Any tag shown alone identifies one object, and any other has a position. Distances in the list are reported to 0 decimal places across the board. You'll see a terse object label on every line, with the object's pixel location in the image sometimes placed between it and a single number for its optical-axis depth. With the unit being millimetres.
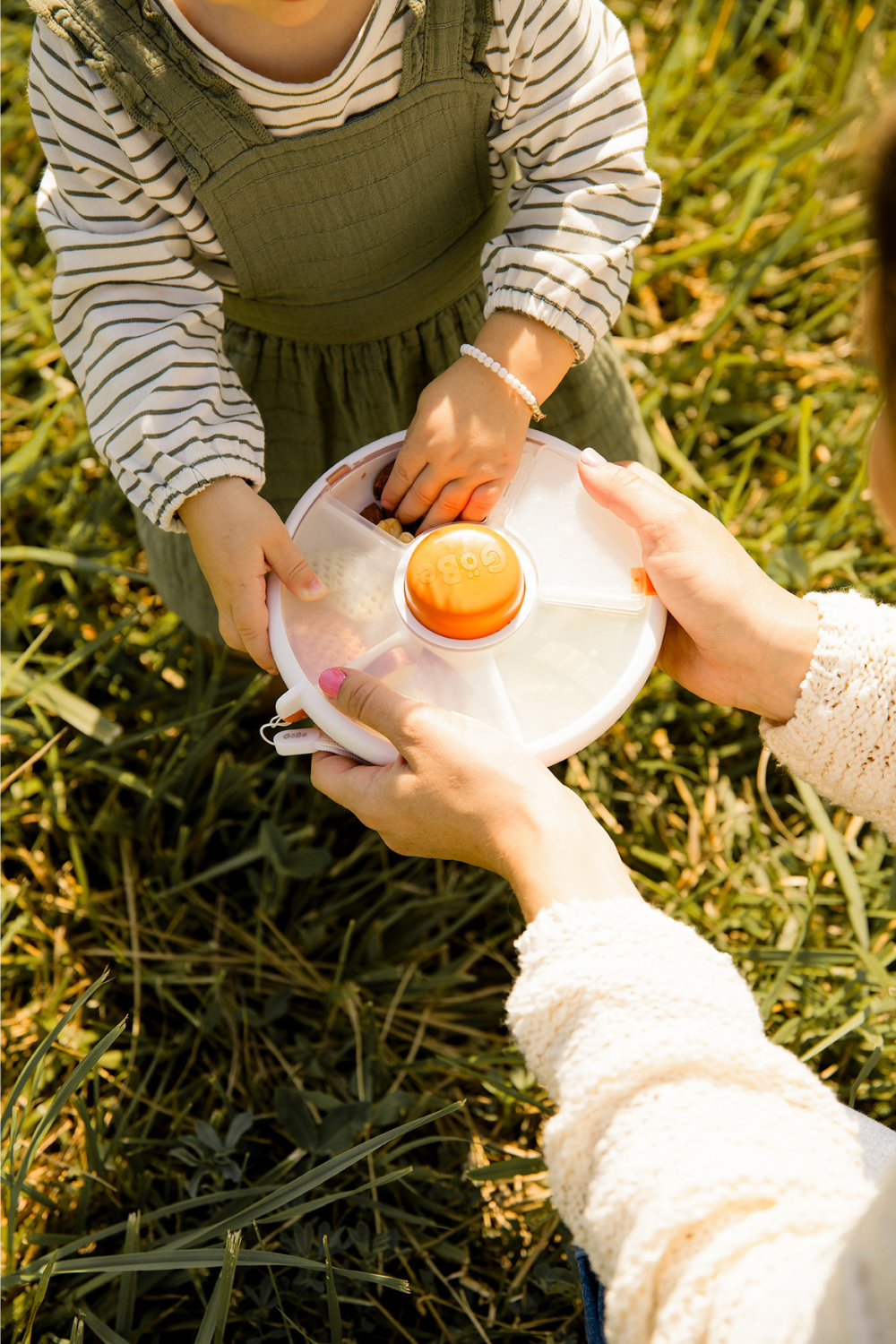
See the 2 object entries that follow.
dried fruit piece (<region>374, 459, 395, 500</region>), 948
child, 794
